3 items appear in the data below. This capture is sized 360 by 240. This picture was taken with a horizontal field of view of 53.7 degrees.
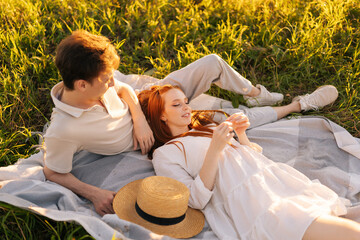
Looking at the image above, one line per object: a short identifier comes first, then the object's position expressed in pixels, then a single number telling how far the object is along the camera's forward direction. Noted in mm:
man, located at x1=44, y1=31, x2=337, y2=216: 2539
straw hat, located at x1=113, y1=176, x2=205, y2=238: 2287
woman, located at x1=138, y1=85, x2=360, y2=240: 2225
